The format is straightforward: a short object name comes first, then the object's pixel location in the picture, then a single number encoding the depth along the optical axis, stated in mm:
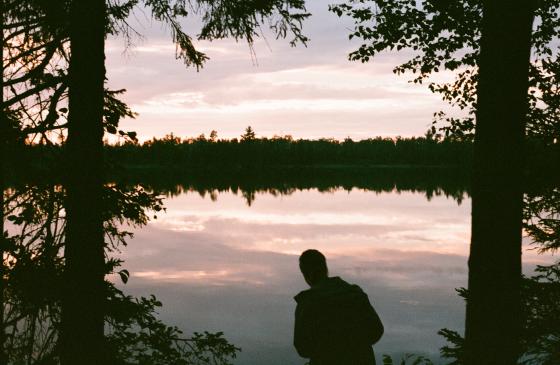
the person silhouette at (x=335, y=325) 3598
